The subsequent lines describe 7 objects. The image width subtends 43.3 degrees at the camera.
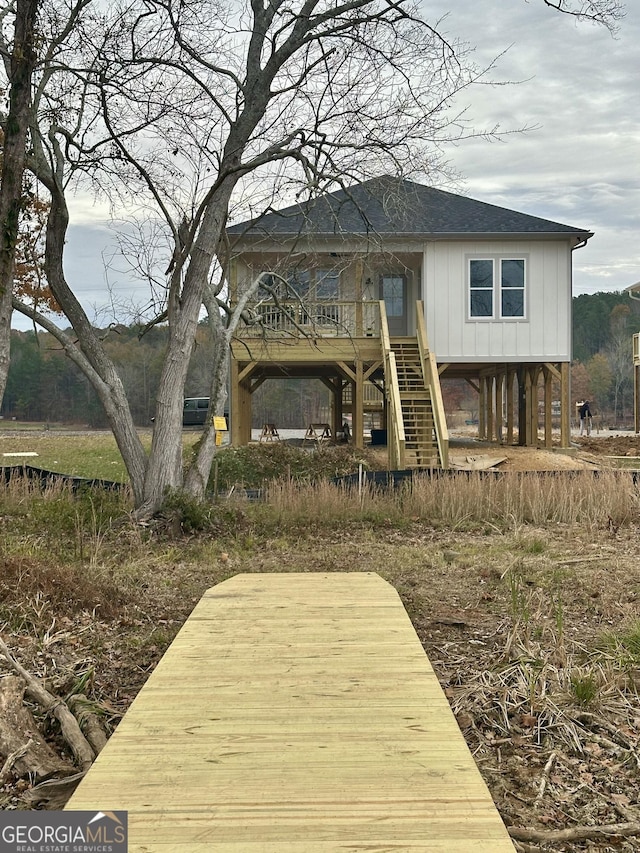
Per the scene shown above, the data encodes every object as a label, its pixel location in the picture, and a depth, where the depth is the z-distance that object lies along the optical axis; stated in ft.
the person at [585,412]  101.14
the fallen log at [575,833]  8.89
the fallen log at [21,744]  10.28
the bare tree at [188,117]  28.76
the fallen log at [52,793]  9.57
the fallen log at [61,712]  10.75
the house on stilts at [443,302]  57.26
